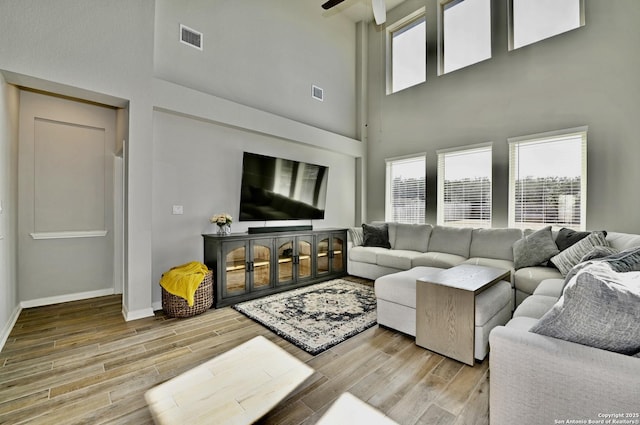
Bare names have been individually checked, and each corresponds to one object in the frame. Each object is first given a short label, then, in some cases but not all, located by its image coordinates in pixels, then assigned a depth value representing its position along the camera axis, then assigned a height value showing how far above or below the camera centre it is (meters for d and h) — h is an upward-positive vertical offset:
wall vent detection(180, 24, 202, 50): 3.69 +2.32
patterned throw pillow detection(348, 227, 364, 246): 5.09 -0.40
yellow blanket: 3.09 -0.75
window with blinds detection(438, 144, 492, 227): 4.47 +0.45
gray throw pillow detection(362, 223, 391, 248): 4.93 -0.38
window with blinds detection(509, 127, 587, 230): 3.67 +0.47
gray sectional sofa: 1.04 -0.62
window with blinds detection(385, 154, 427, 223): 5.23 +0.46
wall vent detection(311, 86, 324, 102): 5.25 +2.24
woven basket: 3.12 -0.99
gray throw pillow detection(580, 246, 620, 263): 2.39 -0.33
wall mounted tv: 4.15 +0.39
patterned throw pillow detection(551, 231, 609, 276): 2.92 -0.38
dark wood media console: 3.51 -0.67
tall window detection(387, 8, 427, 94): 5.33 +3.12
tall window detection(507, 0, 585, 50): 3.78 +2.70
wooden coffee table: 2.21 -0.80
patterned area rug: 2.62 -1.11
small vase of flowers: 3.66 -0.11
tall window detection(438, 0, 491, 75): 4.54 +3.00
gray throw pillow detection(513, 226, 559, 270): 3.28 -0.41
